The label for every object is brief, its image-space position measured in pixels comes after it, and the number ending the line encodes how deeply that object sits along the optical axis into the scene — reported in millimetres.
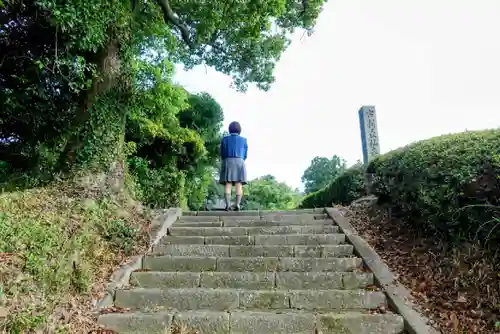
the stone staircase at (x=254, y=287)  3486
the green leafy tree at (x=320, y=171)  31289
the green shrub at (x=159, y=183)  9492
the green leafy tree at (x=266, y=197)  25375
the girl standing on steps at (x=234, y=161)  7448
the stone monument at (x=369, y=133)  9273
